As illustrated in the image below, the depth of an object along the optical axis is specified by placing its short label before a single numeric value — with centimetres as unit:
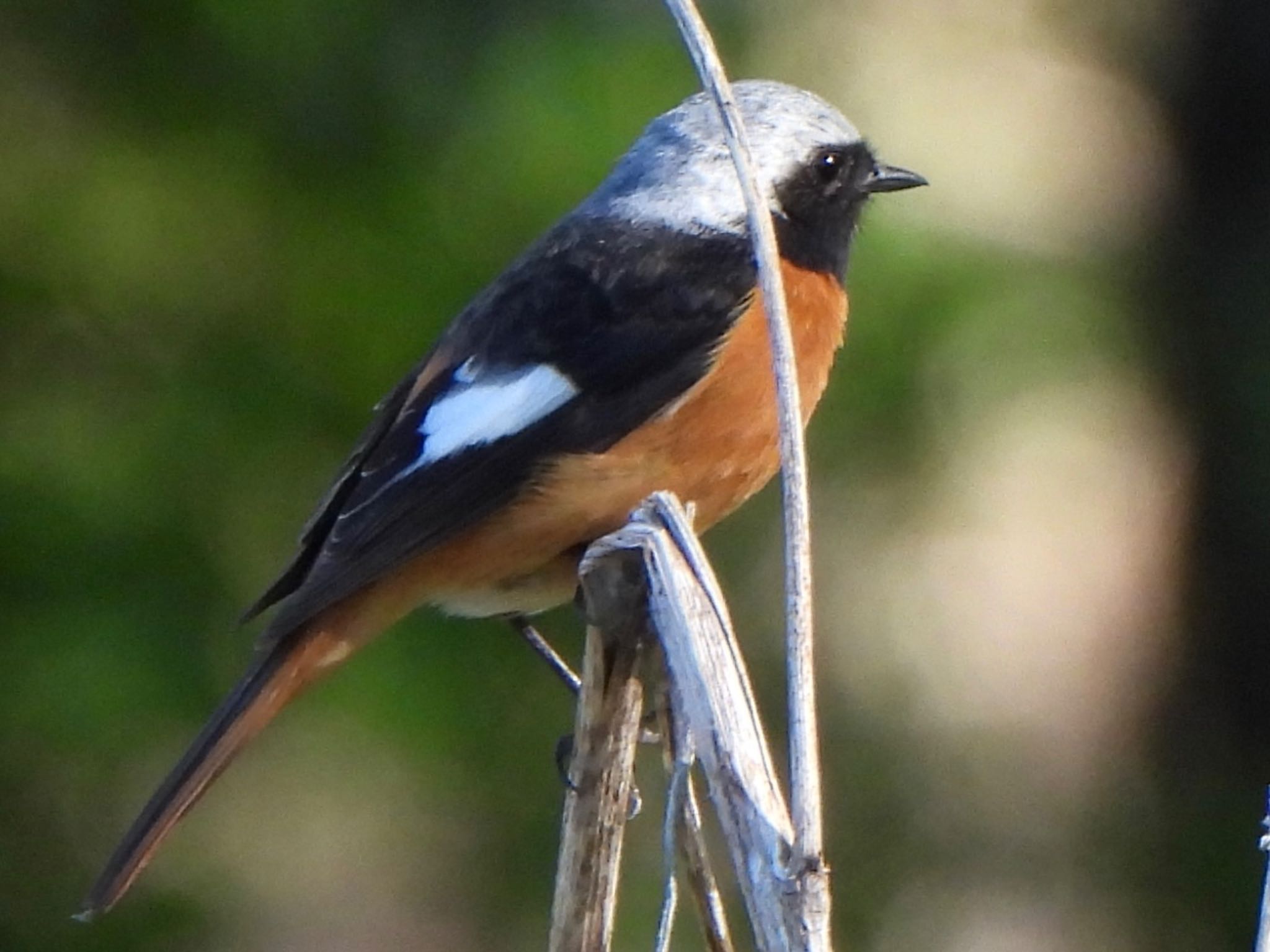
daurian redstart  694
